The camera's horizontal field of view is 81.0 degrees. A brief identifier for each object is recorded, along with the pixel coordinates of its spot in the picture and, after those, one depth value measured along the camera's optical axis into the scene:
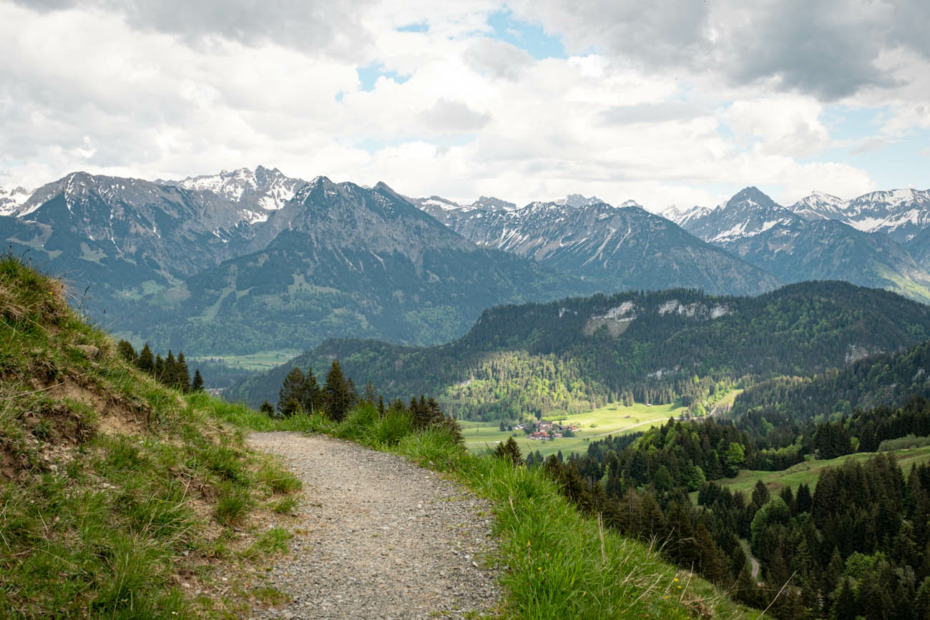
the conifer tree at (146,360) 48.77
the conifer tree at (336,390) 57.16
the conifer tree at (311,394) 59.99
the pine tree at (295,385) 70.79
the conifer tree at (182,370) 51.24
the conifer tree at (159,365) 48.17
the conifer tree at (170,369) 43.84
